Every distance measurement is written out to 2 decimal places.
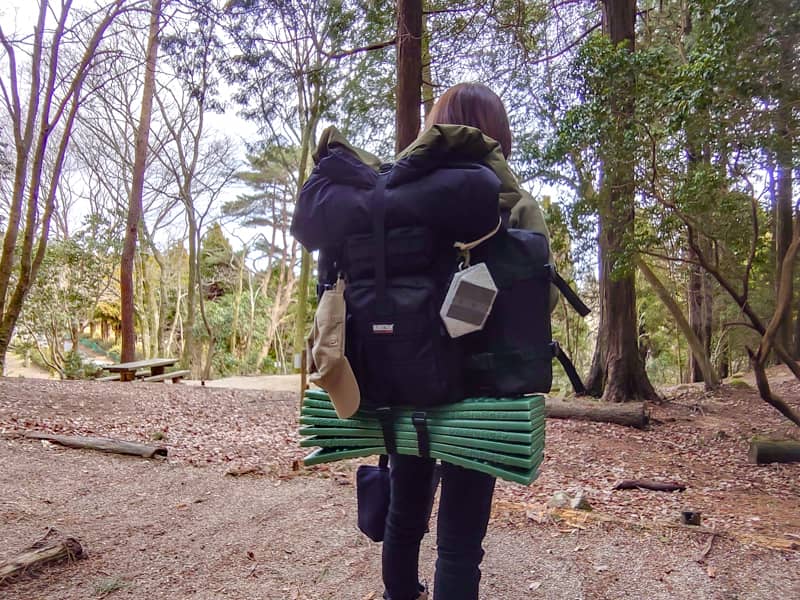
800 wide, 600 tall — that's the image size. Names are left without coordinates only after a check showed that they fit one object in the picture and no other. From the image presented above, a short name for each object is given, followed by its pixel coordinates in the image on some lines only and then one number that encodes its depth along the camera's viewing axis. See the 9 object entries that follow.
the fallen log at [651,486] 4.03
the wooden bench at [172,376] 10.05
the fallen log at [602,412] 6.56
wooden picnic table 9.39
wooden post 5.16
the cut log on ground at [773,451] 4.85
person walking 1.22
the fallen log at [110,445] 3.96
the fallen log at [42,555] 1.90
